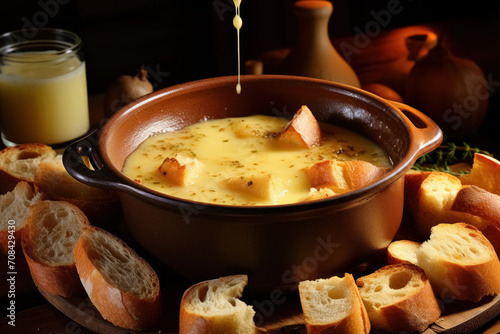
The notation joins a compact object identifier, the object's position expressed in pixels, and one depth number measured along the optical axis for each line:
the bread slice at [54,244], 0.74
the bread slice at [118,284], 0.70
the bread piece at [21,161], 0.86
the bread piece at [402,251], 0.75
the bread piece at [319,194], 0.75
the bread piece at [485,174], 0.83
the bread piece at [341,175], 0.77
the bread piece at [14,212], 0.80
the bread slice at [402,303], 0.70
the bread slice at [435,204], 0.80
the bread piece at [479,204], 0.77
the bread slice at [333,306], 0.68
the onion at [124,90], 0.99
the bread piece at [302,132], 0.84
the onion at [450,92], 0.96
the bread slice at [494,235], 0.77
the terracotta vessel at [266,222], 0.70
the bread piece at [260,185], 0.76
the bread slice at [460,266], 0.73
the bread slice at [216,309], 0.69
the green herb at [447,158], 0.91
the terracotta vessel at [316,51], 0.98
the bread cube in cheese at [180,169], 0.79
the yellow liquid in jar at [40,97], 0.97
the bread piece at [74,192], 0.81
